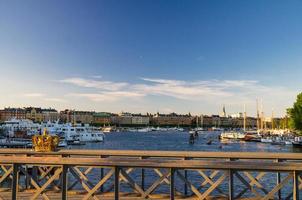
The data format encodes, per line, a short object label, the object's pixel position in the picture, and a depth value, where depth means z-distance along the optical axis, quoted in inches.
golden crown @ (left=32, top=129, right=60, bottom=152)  374.9
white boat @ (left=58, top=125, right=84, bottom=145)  2874.4
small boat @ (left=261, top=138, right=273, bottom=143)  2919.6
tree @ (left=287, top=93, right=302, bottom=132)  2005.7
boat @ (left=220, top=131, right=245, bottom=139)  3387.7
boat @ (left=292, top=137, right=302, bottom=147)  2343.1
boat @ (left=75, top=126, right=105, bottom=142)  3156.0
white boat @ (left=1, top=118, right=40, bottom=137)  3039.2
